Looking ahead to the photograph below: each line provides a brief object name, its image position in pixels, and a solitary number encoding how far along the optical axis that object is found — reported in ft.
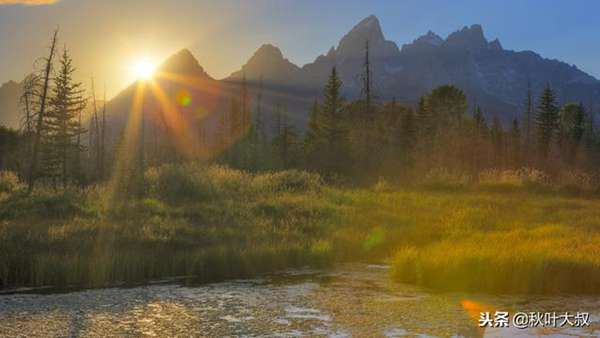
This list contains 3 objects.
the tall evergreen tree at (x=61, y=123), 132.67
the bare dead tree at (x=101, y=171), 153.82
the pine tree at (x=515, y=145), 180.24
